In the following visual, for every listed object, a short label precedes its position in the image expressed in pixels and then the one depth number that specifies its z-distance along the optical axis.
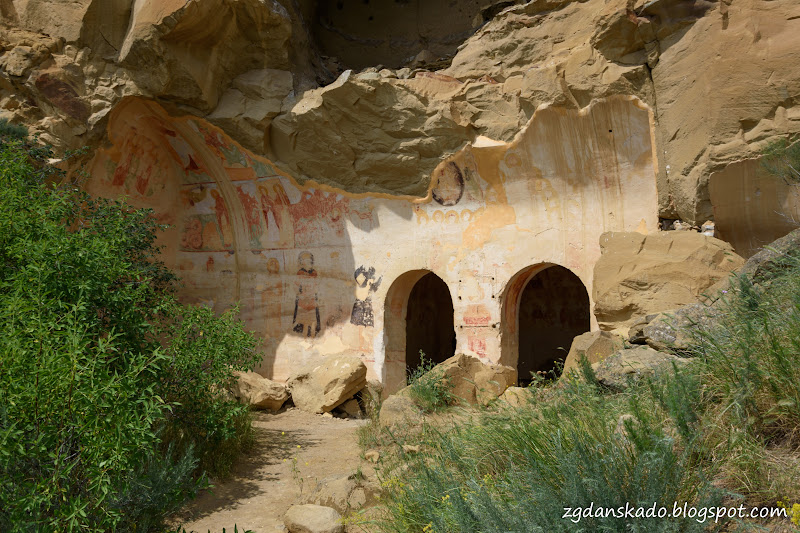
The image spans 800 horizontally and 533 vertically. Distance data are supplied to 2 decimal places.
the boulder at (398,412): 5.77
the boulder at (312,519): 3.96
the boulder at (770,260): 4.36
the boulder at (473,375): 6.75
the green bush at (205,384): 5.28
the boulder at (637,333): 4.98
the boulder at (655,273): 6.31
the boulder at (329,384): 8.20
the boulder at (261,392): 8.07
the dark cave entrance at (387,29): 12.96
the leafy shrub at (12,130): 7.99
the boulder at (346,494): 4.30
